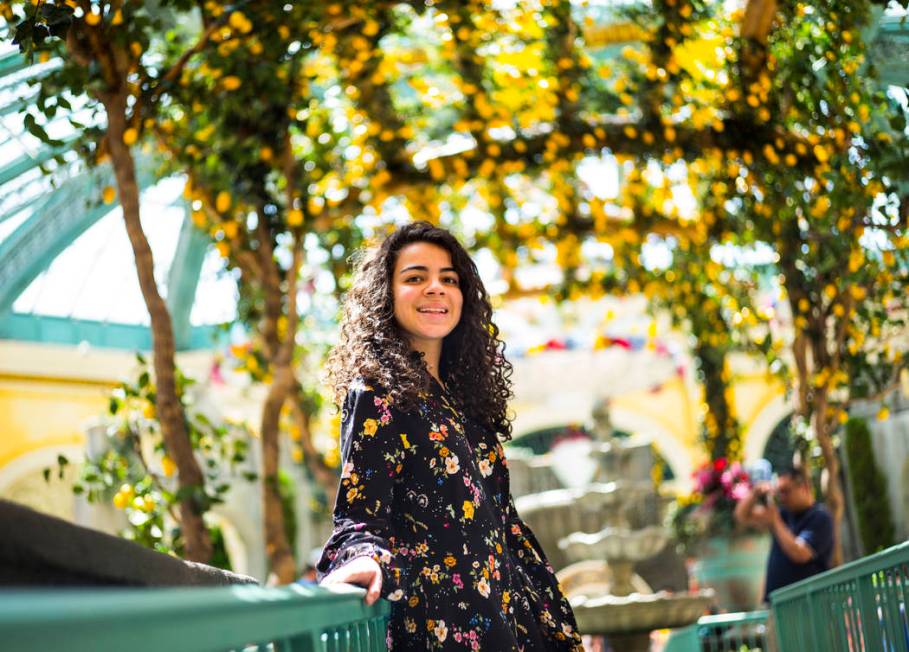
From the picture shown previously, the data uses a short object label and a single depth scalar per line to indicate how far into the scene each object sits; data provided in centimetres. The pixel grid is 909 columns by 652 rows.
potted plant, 846
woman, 223
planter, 845
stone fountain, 532
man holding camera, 543
